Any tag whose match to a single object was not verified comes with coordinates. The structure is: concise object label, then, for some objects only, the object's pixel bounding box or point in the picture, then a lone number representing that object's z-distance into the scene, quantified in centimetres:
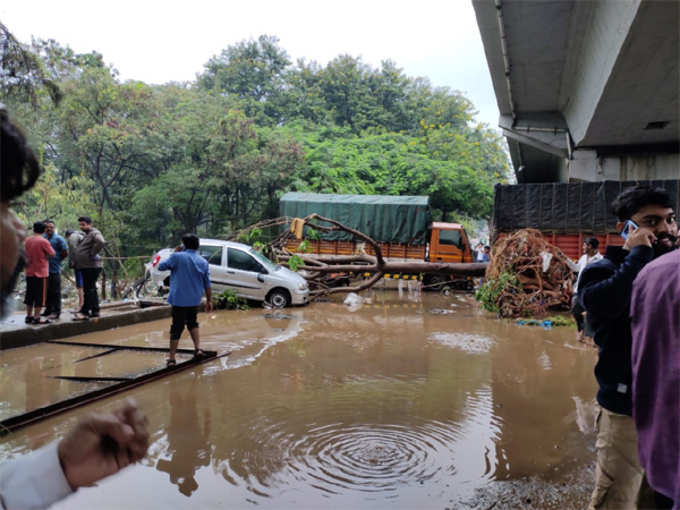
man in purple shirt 171
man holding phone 250
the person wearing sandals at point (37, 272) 796
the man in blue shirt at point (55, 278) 855
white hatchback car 1245
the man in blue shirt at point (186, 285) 657
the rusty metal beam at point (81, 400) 436
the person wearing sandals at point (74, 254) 881
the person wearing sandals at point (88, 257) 859
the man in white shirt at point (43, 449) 104
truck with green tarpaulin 1883
